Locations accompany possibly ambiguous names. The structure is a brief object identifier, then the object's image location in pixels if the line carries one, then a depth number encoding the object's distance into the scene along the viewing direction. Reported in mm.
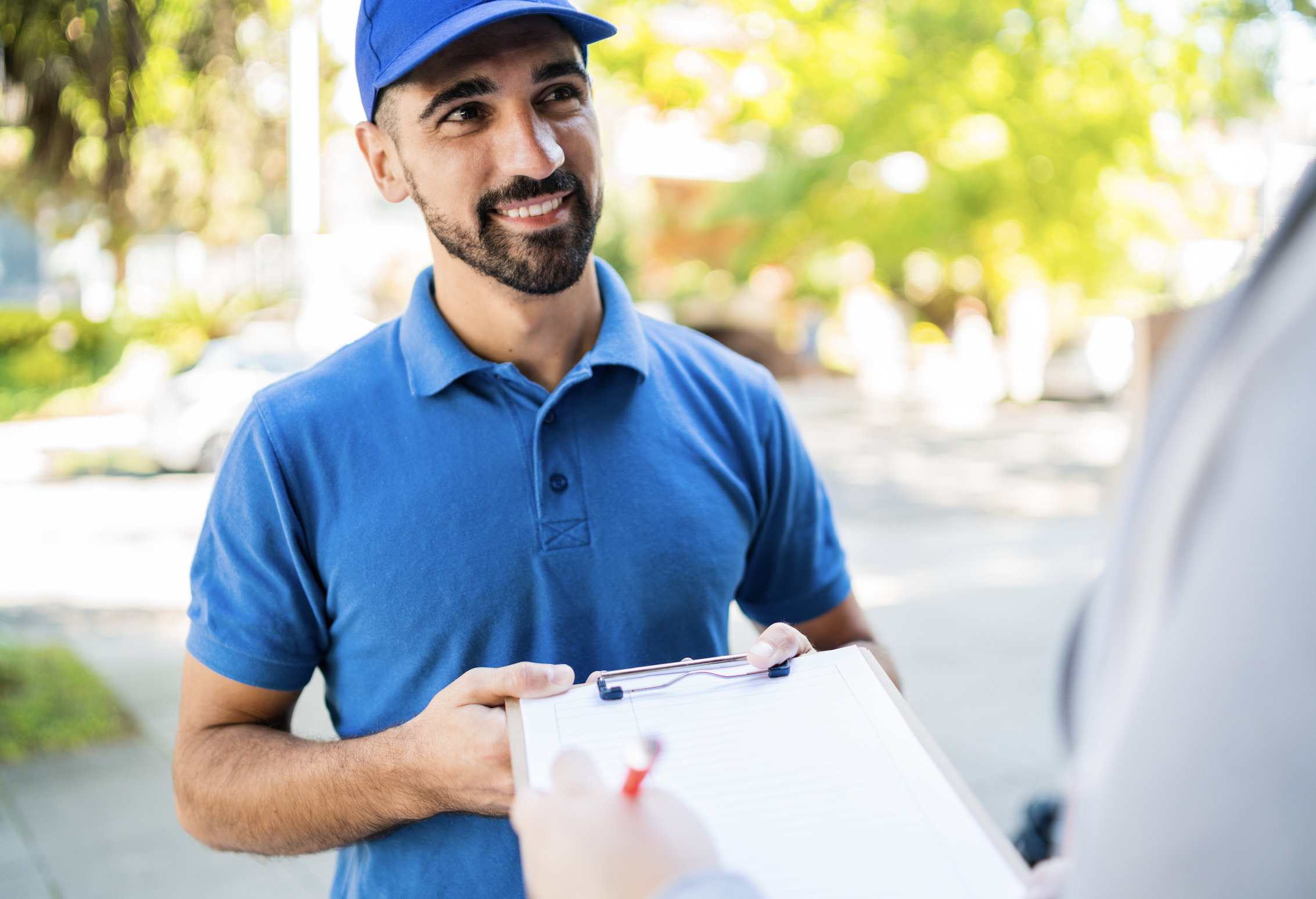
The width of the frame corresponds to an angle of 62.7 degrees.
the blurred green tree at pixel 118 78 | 5055
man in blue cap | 1595
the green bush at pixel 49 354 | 17578
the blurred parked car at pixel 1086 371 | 21031
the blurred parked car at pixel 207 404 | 12344
